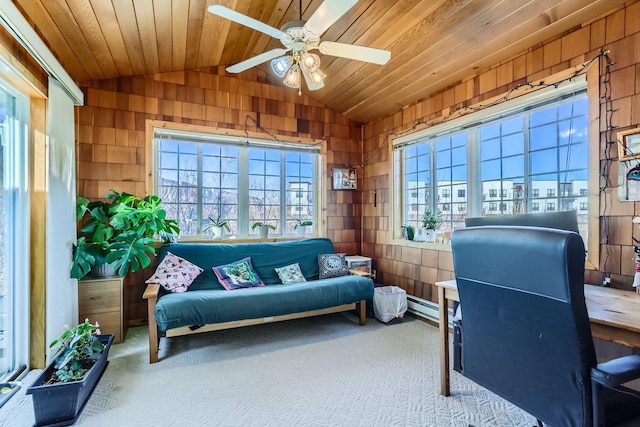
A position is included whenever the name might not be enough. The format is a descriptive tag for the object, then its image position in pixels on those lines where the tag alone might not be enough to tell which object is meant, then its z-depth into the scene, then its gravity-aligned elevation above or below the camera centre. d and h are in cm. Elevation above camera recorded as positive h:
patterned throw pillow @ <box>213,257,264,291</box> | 317 -63
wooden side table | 279 -80
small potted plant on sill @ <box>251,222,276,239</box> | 387 -18
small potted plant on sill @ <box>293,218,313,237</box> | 414 -17
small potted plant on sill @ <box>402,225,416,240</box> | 376 -21
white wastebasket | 343 -100
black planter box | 172 -104
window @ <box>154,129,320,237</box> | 362 +42
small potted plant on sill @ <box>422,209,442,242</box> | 352 -10
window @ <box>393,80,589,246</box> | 238 +53
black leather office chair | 103 -42
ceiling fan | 168 +107
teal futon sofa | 254 -72
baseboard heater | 335 -104
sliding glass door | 210 -16
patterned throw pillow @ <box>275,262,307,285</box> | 344 -67
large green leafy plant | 275 -16
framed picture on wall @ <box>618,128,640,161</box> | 197 +45
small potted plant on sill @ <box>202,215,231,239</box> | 369 -15
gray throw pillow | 360 -60
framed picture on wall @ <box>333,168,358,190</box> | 437 +49
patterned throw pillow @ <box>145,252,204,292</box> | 289 -57
